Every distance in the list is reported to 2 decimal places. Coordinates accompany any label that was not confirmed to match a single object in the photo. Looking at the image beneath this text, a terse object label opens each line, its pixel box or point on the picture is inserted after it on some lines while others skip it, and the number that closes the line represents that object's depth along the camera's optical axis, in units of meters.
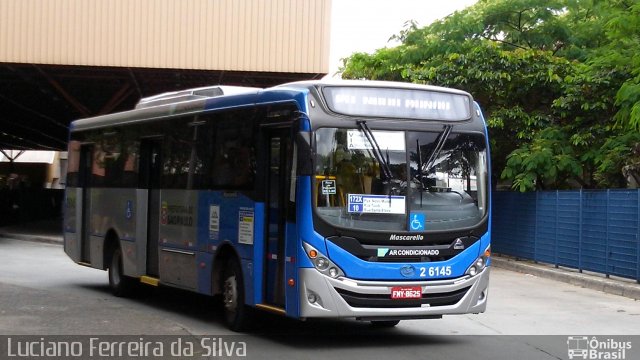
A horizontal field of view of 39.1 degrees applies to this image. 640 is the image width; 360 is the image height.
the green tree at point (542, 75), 21.61
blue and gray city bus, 9.81
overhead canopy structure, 26.58
